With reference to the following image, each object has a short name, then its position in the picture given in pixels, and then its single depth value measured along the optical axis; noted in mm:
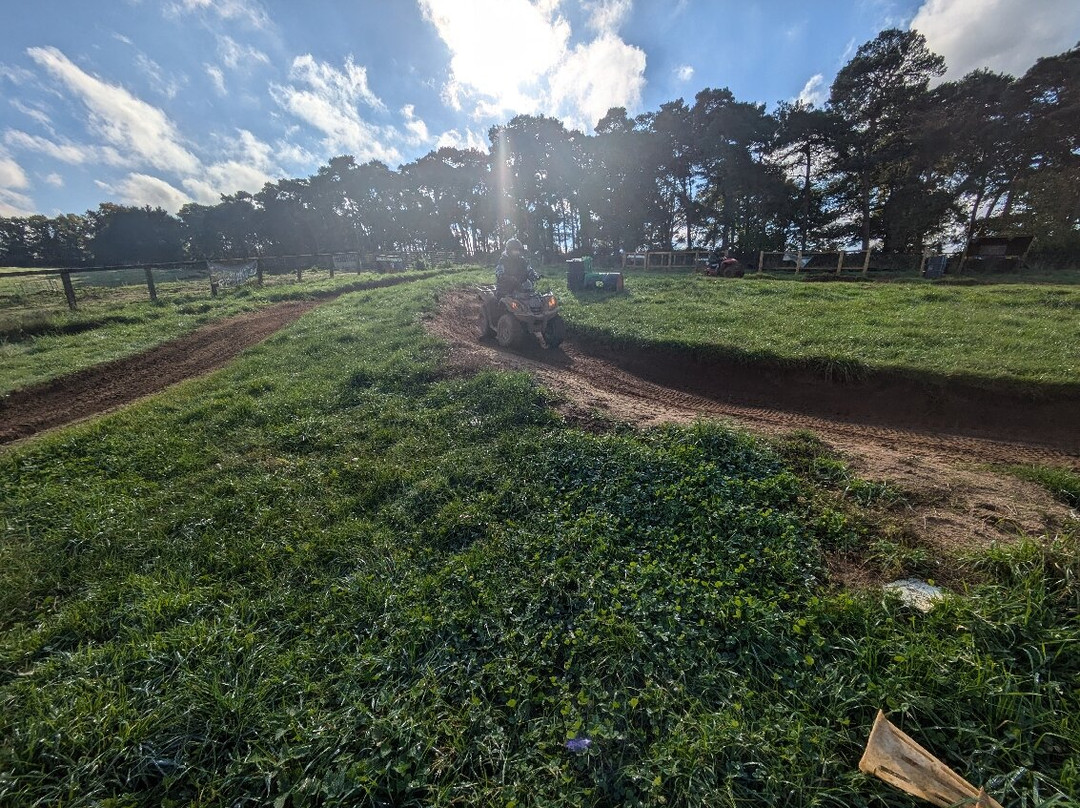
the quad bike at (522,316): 10047
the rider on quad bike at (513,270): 10516
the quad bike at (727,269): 22844
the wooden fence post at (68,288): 12876
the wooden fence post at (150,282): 15852
